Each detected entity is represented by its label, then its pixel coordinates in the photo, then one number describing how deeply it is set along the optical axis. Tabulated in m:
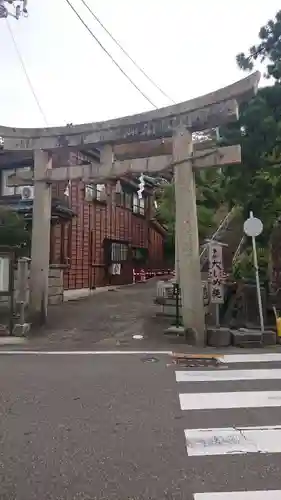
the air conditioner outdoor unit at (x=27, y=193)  18.53
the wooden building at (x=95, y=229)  20.25
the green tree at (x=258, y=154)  11.67
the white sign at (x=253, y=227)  10.81
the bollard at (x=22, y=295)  11.48
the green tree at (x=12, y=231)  16.25
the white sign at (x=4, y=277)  11.36
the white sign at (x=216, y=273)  11.05
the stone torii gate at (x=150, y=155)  10.57
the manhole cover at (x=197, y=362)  8.20
